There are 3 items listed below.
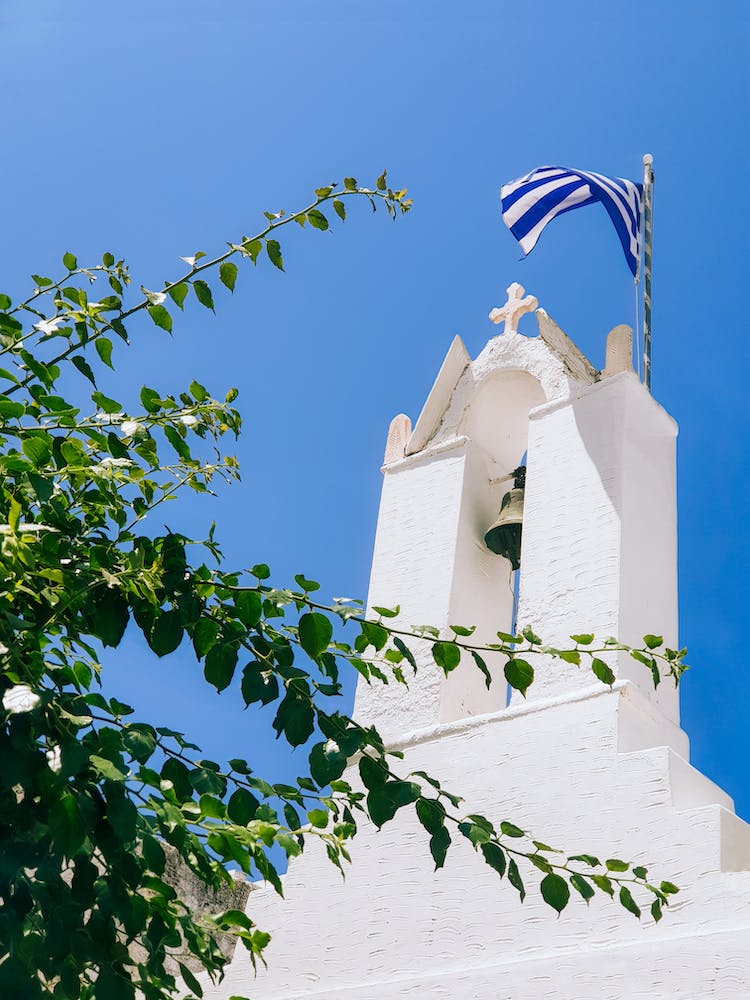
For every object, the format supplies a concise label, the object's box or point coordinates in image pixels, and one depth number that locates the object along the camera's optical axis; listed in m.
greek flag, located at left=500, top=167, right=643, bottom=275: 7.08
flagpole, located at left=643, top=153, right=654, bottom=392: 7.79
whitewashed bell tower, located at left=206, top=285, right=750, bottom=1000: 4.02
